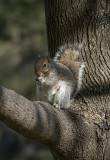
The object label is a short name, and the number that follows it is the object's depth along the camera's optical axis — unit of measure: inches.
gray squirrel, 280.5
